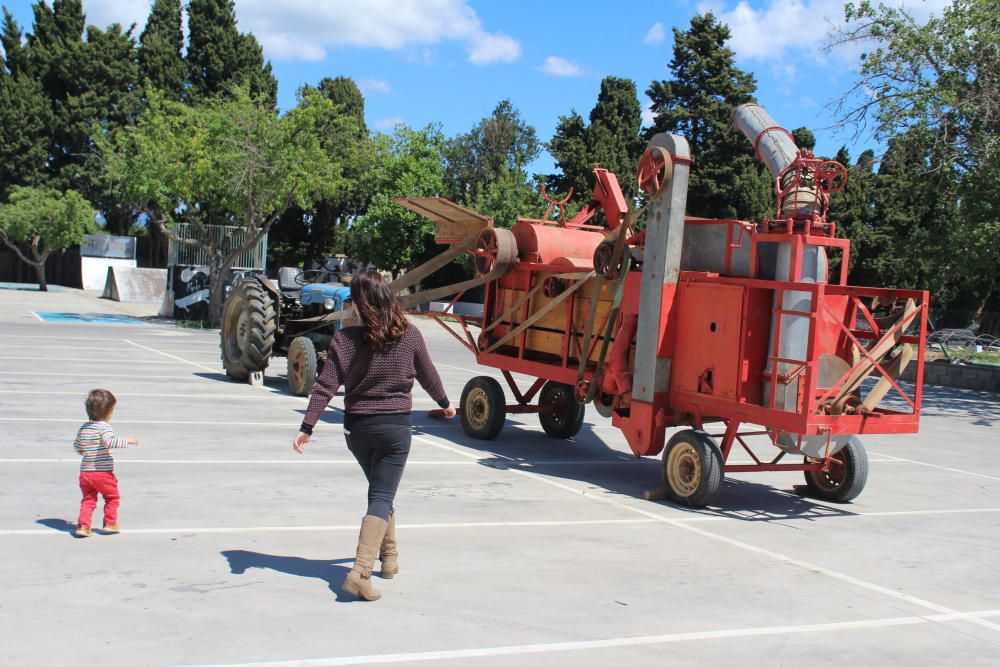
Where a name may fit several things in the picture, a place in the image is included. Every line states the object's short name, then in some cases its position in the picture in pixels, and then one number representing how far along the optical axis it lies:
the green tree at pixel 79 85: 60.22
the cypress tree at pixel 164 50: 60.41
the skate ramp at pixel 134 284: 48.19
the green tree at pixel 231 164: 30.31
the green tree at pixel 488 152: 51.81
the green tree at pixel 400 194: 47.19
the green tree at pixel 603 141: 48.53
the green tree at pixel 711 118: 44.88
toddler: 6.82
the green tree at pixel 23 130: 58.12
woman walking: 6.02
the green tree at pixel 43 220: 52.28
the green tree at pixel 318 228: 55.83
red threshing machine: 8.72
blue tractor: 15.59
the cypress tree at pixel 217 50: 60.59
